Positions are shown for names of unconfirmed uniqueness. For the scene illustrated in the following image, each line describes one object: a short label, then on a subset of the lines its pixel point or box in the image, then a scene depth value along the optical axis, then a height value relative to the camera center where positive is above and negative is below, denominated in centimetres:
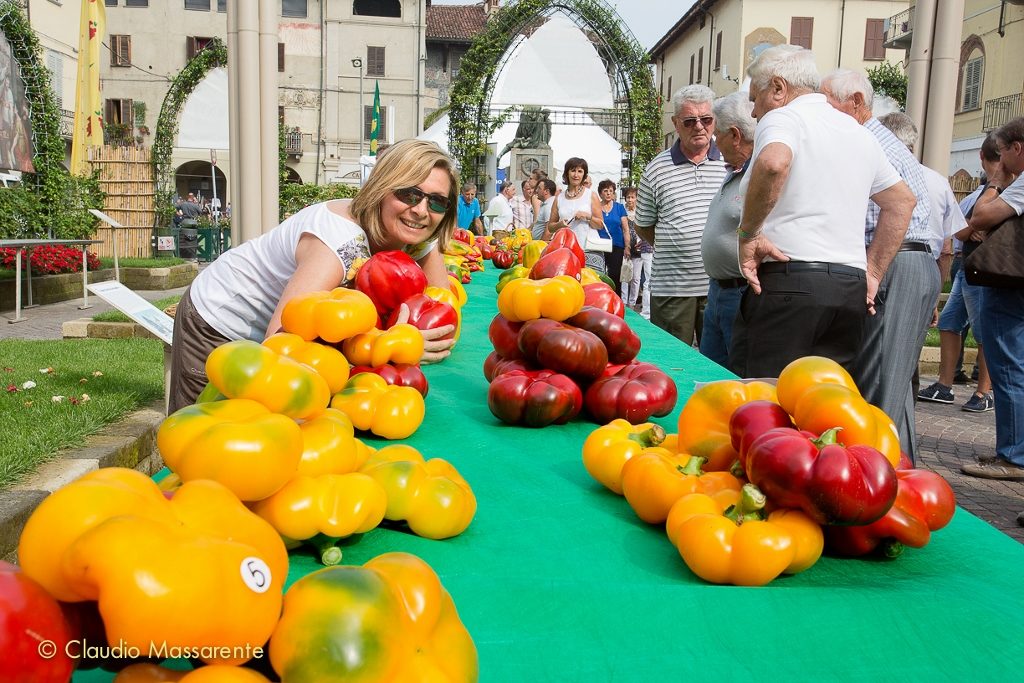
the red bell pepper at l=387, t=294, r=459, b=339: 278 -37
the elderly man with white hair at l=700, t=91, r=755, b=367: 428 +0
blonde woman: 267 -18
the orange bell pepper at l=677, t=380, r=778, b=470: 166 -40
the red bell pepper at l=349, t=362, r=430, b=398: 230 -47
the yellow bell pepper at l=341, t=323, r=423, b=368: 231 -39
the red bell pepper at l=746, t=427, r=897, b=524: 131 -40
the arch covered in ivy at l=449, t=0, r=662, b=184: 2173 +330
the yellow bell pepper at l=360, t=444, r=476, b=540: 147 -50
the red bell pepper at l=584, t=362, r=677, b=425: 233 -51
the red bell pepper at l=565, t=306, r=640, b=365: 253 -36
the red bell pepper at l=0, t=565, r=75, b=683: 68 -35
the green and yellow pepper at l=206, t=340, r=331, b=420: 136 -29
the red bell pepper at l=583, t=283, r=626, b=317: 306 -32
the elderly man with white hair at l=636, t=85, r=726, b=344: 508 +0
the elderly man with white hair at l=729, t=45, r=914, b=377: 319 -2
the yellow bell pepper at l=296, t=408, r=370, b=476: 134 -40
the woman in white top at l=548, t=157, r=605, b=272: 858 +0
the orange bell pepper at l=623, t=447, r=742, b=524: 153 -49
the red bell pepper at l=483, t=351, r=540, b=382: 254 -49
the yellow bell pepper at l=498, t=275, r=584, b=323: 251 -27
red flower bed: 1270 -110
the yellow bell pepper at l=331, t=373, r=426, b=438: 209 -50
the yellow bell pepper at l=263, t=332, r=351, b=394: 195 -36
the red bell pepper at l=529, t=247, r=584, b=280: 313 -22
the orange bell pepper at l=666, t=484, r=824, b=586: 132 -51
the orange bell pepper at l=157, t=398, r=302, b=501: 108 -32
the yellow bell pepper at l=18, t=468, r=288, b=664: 71 -32
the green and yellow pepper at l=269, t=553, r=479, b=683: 78 -40
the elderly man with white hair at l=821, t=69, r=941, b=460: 446 -48
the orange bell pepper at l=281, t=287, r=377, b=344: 208 -29
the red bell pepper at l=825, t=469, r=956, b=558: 145 -51
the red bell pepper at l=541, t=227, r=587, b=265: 354 -16
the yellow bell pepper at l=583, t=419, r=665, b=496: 179 -50
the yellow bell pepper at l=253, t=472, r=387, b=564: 126 -46
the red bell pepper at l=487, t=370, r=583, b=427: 233 -52
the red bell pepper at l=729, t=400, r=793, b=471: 146 -35
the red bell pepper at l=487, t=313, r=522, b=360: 263 -41
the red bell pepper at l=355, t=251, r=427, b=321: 277 -26
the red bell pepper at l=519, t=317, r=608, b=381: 237 -39
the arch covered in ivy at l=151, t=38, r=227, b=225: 2370 +195
